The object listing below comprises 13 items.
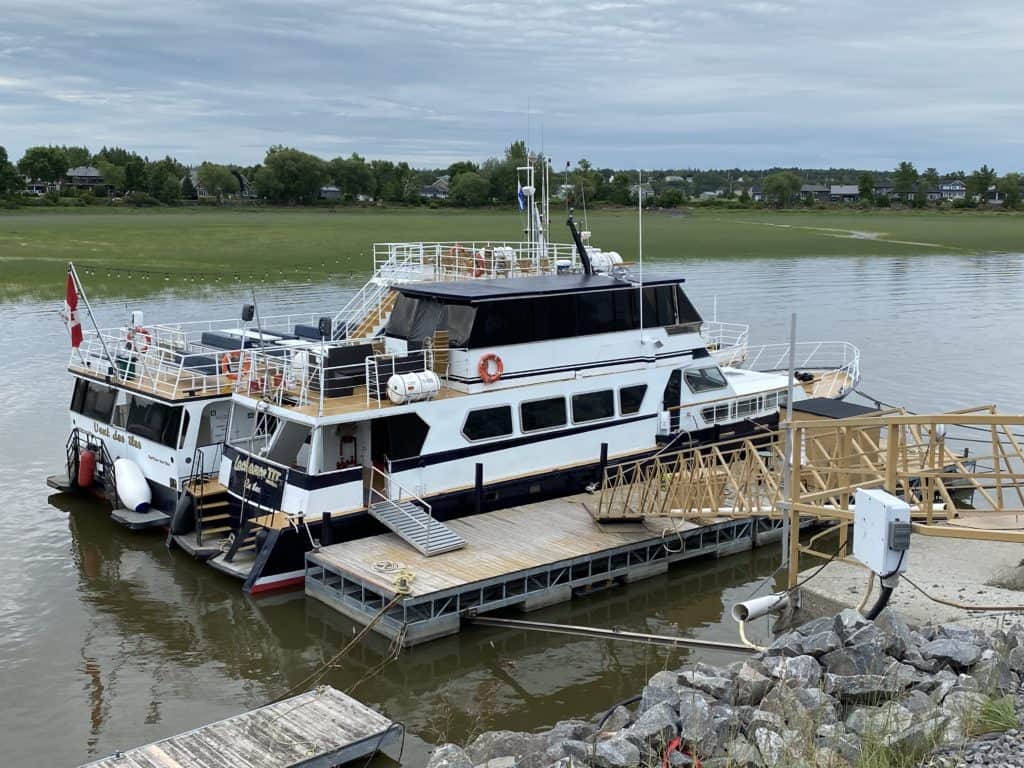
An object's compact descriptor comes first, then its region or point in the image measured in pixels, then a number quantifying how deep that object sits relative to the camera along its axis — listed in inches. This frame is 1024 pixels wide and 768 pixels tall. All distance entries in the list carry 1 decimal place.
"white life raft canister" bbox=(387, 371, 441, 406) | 630.5
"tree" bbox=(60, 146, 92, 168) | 6690.5
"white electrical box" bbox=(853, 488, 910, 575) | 403.9
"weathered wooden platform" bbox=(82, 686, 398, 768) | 406.6
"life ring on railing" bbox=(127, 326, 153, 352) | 772.0
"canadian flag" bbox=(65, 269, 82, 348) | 719.1
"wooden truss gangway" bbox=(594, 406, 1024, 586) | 450.6
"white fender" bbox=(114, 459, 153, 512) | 711.7
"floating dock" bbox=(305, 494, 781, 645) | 556.7
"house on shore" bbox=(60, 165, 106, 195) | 6058.6
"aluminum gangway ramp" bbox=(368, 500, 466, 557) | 603.2
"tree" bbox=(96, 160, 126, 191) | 5300.2
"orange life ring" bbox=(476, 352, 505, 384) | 677.9
